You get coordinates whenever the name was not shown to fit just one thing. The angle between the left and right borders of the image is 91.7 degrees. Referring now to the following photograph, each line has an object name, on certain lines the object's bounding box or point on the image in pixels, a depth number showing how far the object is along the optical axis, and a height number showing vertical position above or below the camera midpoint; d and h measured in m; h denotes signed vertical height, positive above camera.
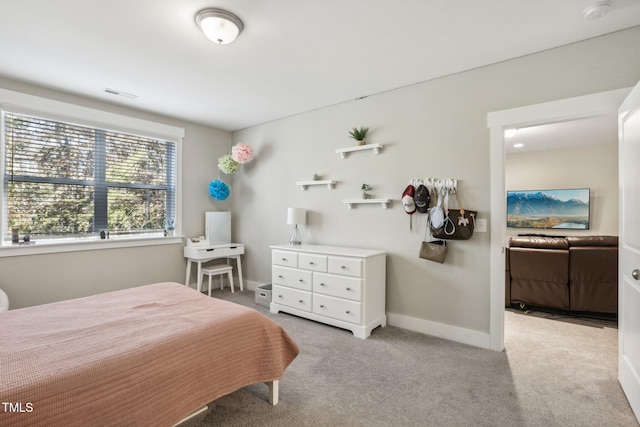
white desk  4.17 -0.53
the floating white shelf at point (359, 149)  3.36 +0.76
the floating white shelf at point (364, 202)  3.30 +0.16
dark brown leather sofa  3.43 -0.65
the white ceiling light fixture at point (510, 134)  4.48 +1.23
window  3.12 +0.40
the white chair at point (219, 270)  4.23 -0.76
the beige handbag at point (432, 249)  2.92 -0.31
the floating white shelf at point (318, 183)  3.77 +0.41
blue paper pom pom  4.45 +0.37
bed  1.19 -0.65
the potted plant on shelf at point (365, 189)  3.47 +0.30
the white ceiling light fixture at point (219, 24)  2.02 +1.28
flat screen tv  5.67 +0.15
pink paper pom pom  4.35 +0.88
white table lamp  3.85 -0.02
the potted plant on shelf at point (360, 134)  3.45 +0.91
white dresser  3.00 -0.73
